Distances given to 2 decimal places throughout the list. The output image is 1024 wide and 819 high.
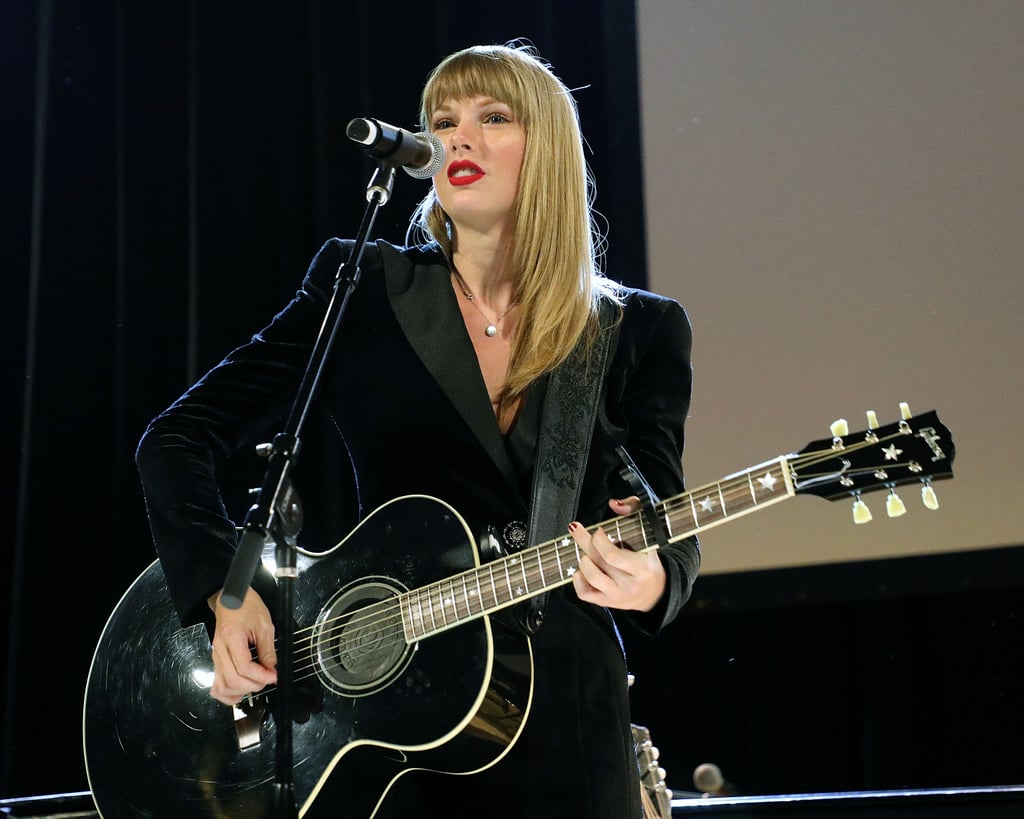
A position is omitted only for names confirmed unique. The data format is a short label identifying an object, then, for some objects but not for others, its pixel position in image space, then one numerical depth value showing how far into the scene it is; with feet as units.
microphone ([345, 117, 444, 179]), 9.46
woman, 9.73
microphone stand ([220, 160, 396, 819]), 8.96
